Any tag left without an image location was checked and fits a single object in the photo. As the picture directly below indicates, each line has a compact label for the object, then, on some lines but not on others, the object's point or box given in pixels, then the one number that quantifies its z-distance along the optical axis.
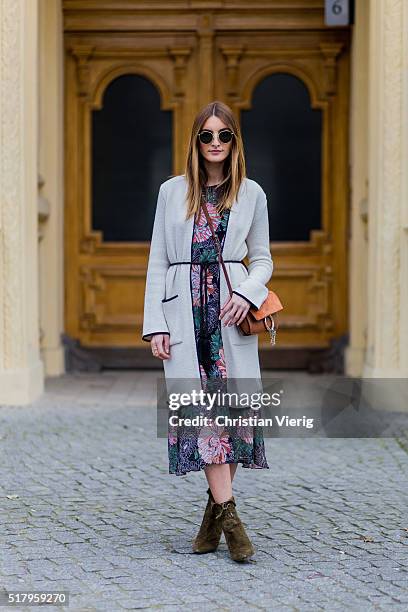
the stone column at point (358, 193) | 14.38
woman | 7.03
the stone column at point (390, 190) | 12.12
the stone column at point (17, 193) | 12.25
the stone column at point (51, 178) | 14.60
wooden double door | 15.07
